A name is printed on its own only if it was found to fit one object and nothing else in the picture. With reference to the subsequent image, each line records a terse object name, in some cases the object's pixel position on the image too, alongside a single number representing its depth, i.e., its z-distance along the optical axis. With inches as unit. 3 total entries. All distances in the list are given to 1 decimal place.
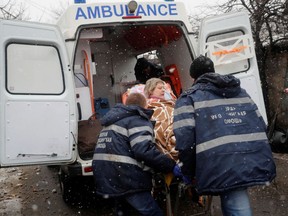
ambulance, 122.4
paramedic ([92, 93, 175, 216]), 98.6
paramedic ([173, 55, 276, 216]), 82.4
